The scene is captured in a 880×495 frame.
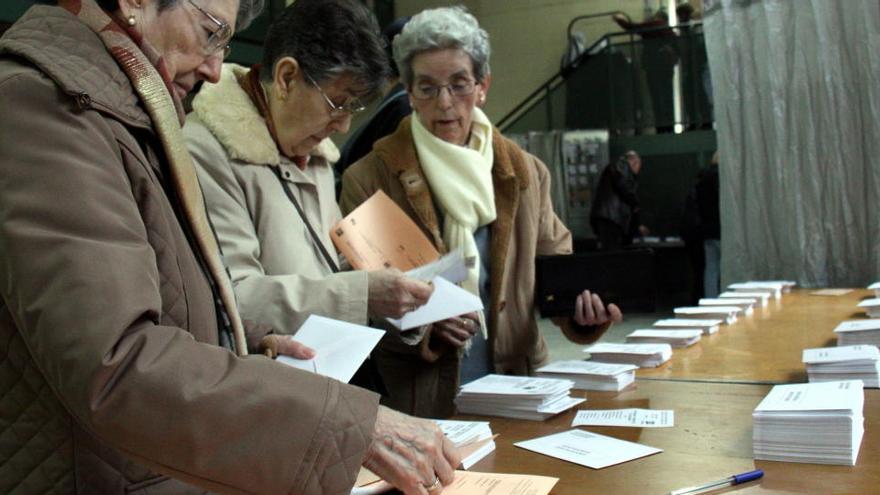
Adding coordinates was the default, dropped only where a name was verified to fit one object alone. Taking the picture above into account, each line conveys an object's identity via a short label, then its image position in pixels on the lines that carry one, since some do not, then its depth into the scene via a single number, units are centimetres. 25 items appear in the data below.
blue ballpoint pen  128
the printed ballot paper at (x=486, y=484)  129
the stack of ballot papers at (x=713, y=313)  310
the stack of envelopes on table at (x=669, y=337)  268
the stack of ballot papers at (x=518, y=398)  181
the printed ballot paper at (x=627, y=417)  173
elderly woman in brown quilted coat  89
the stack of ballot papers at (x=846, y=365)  195
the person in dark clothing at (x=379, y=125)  333
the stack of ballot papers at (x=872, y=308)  292
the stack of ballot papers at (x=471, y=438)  153
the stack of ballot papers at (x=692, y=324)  292
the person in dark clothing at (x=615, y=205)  920
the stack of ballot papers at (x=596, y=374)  206
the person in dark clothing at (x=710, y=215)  752
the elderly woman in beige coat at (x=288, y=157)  185
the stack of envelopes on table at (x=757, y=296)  359
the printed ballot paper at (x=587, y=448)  147
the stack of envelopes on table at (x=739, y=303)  335
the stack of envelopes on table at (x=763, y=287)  387
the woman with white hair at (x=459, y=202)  248
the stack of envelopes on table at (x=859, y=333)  234
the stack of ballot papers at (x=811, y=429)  138
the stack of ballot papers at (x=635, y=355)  236
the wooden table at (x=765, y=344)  222
